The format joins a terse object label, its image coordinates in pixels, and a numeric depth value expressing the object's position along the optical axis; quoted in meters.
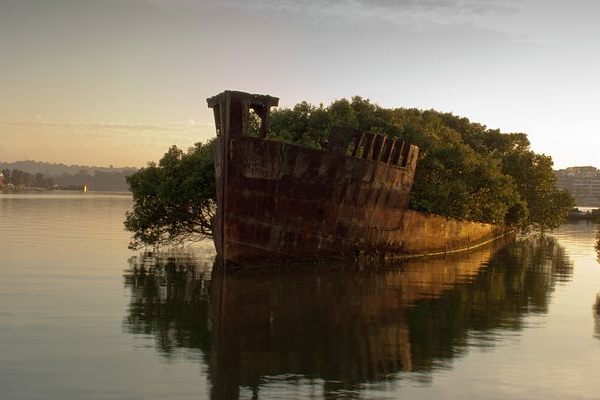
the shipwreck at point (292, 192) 26.45
